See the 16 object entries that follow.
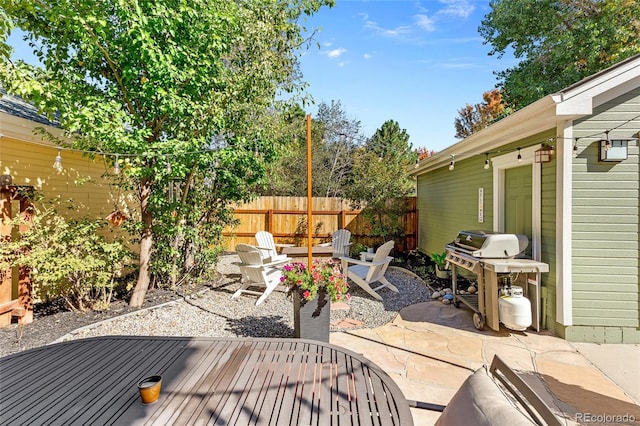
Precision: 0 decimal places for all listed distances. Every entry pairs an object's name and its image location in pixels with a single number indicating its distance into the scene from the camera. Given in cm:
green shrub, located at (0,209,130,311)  380
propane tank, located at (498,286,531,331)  351
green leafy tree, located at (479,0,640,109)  877
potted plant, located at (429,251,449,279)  608
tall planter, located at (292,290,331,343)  332
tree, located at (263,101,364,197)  1295
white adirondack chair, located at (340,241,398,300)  529
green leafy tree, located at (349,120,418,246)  852
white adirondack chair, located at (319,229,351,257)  762
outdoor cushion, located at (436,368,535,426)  110
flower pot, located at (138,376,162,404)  148
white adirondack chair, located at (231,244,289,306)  515
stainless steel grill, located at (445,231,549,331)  367
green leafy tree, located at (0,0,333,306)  377
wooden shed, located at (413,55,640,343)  345
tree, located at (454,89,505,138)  1877
